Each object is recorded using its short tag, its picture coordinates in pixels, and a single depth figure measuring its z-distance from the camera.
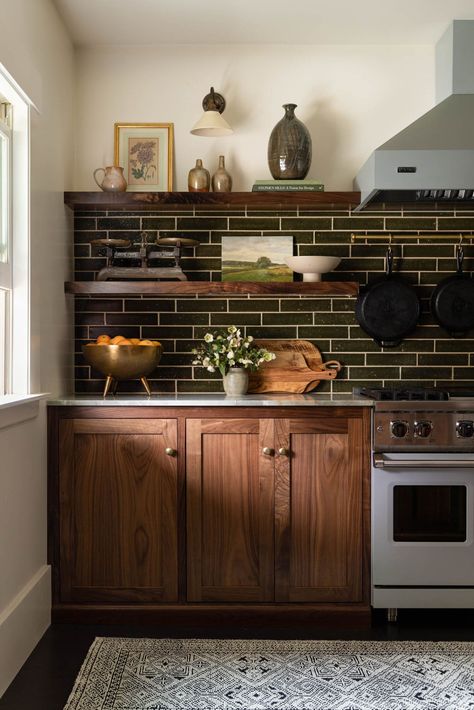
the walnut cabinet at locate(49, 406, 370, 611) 3.10
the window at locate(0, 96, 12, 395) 2.77
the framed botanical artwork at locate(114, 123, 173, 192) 3.65
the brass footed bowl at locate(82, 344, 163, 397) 3.29
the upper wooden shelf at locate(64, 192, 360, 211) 3.43
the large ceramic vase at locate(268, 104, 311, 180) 3.46
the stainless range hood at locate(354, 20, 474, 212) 3.17
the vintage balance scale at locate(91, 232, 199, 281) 3.45
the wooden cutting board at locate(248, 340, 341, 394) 3.60
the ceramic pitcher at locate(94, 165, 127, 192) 3.50
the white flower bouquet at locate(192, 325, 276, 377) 3.40
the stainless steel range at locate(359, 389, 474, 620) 3.08
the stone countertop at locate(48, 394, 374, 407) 3.08
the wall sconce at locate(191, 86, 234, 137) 3.49
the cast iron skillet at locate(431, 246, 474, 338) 3.58
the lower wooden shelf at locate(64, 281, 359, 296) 3.41
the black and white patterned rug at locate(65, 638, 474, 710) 2.42
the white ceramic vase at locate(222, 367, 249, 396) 3.39
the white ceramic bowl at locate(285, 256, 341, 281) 3.42
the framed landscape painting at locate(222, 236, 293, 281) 3.62
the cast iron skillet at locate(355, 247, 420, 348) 3.60
